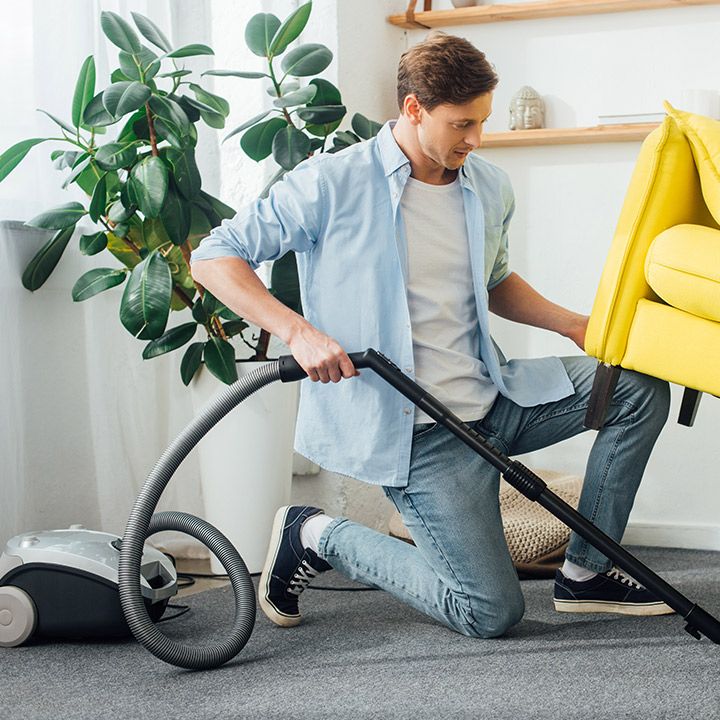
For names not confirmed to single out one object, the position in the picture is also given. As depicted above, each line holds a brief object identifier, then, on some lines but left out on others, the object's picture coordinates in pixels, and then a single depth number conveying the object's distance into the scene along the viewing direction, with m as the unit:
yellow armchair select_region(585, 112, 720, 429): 1.74
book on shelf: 2.72
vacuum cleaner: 1.70
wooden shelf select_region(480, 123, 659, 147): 2.72
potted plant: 2.23
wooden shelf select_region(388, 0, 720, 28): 2.73
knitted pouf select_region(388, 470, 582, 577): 2.47
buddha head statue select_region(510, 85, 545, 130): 2.83
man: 1.86
